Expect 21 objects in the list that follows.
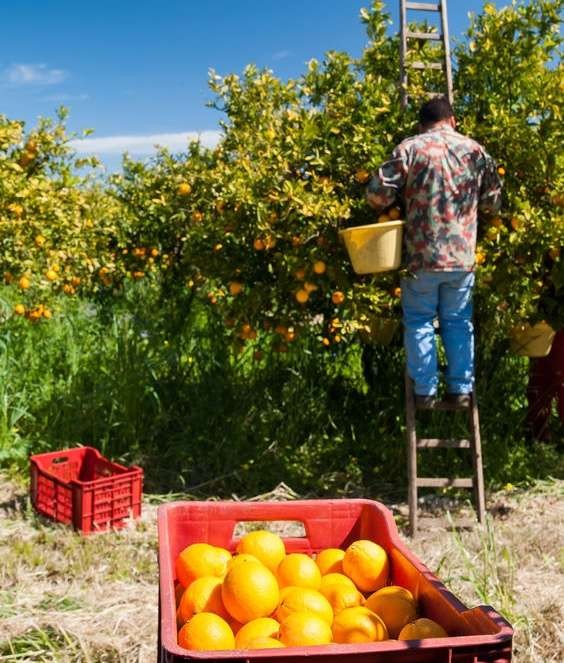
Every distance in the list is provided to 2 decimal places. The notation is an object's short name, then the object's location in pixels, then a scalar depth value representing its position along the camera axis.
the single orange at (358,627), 1.44
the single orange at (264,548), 1.81
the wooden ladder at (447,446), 4.32
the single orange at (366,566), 1.71
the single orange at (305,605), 1.52
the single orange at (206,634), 1.39
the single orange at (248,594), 1.55
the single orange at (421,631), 1.42
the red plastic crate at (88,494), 3.99
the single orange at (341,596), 1.62
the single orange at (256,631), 1.46
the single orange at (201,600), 1.60
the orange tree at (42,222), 5.29
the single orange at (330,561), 1.81
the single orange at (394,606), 1.53
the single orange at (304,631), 1.39
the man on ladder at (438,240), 4.08
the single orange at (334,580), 1.69
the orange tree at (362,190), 4.34
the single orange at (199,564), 1.74
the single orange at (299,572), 1.70
